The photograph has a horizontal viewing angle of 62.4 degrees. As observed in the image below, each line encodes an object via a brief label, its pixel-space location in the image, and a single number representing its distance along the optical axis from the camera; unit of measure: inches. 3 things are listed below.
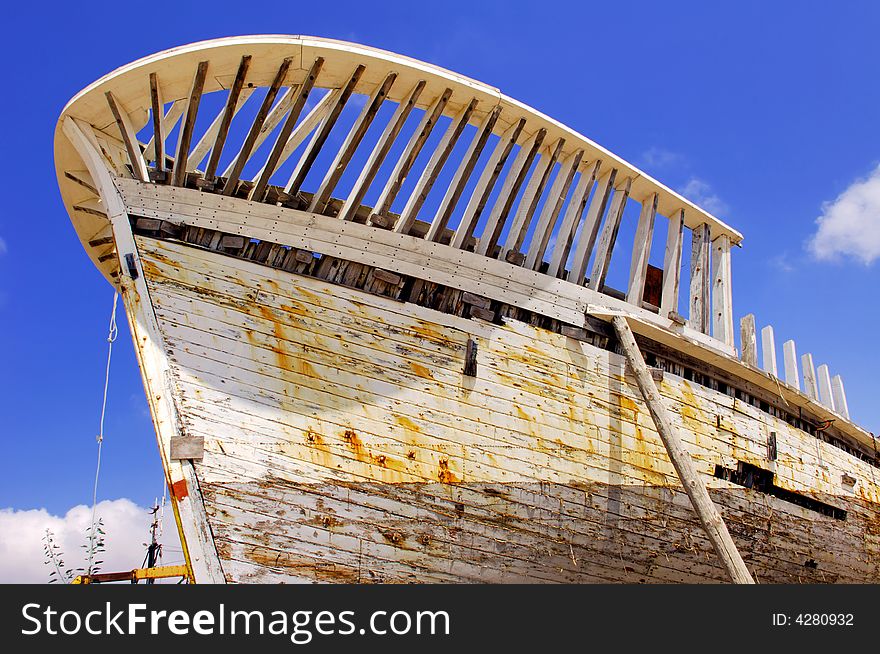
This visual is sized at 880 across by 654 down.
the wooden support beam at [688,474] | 291.1
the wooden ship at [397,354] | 257.0
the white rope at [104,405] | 321.6
